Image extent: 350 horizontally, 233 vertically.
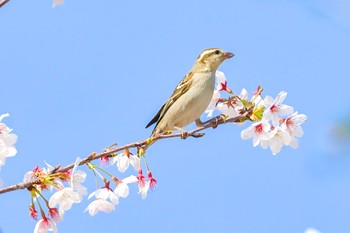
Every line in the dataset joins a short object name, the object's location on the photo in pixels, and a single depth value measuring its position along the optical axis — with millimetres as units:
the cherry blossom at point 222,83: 8578
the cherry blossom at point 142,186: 7488
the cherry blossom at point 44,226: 6844
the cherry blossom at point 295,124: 7613
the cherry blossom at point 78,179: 6570
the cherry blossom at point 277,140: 7410
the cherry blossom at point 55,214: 6930
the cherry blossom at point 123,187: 7145
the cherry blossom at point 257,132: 7301
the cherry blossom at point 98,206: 6879
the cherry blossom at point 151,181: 7562
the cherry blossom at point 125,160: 7492
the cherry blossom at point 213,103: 8734
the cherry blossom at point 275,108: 7391
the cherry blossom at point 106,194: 6992
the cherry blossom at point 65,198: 6566
